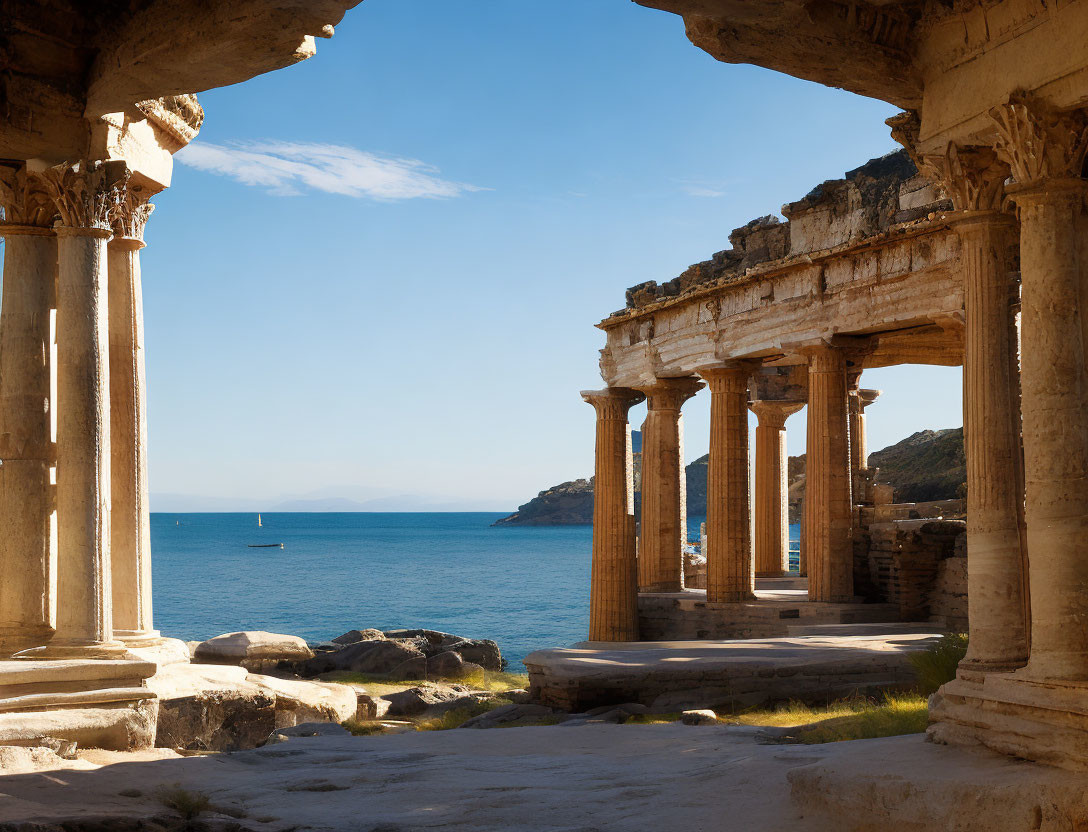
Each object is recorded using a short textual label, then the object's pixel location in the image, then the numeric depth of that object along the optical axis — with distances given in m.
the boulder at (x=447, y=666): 30.14
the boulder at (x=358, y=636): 36.17
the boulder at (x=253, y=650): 29.42
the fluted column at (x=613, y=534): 27.45
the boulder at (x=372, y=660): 29.39
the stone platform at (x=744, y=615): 23.42
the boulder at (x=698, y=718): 14.40
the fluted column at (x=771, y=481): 32.75
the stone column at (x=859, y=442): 28.19
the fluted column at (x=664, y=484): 29.44
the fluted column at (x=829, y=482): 23.84
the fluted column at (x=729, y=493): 25.86
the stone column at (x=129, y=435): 13.69
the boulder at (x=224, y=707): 13.06
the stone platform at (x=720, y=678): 16.73
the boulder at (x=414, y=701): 20.67
